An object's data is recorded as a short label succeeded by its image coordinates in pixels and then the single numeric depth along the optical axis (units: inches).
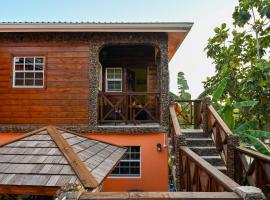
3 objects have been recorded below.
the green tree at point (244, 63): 323.5
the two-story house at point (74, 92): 285.6
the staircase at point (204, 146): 208.9
